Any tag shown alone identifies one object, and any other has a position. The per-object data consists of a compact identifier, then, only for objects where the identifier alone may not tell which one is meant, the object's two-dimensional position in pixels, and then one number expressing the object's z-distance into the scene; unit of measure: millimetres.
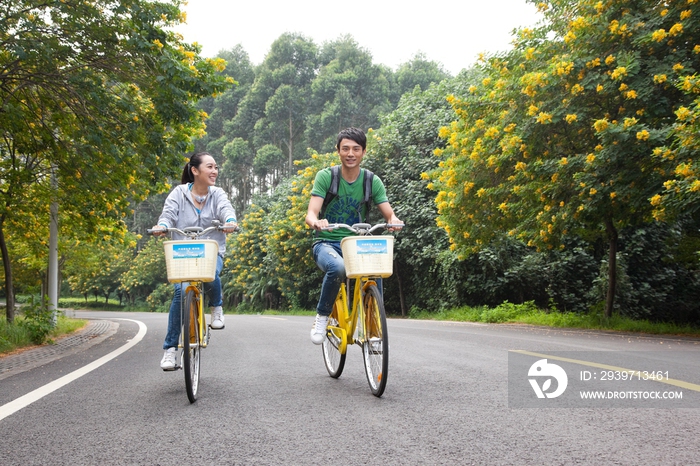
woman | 5539
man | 5508
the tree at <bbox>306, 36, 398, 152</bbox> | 54406
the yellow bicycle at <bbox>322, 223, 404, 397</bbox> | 4852
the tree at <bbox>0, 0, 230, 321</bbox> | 10109
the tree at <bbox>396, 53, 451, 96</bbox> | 58219
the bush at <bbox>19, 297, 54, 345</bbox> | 10914
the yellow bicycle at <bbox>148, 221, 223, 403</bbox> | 4805
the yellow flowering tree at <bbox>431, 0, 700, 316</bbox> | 11180
